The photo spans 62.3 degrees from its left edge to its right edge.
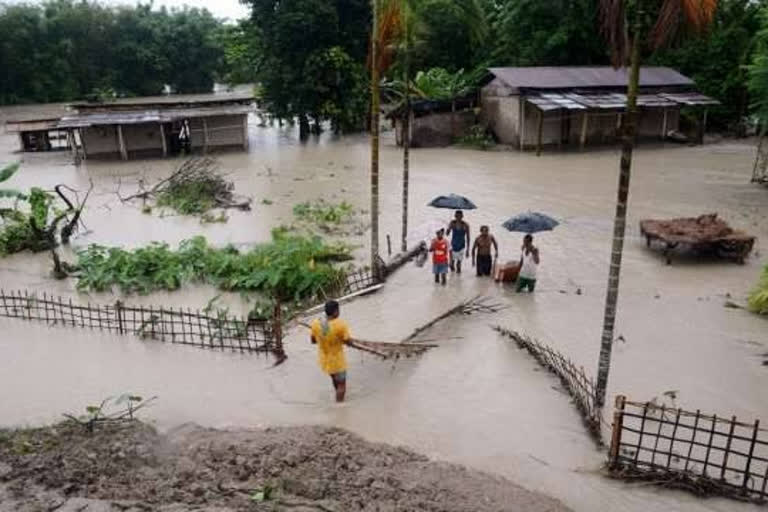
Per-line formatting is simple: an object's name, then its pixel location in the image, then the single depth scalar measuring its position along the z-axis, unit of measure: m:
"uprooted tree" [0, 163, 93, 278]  12.49
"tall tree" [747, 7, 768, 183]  16.56
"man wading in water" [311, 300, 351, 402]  7.02
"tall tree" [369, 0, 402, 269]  9.77
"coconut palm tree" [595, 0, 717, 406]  5.32
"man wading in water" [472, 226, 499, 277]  11.84
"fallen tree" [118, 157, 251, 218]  17.95
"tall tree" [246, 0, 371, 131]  28.84
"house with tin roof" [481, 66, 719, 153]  26.31
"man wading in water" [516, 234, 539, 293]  10.73
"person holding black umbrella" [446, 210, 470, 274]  11.82
